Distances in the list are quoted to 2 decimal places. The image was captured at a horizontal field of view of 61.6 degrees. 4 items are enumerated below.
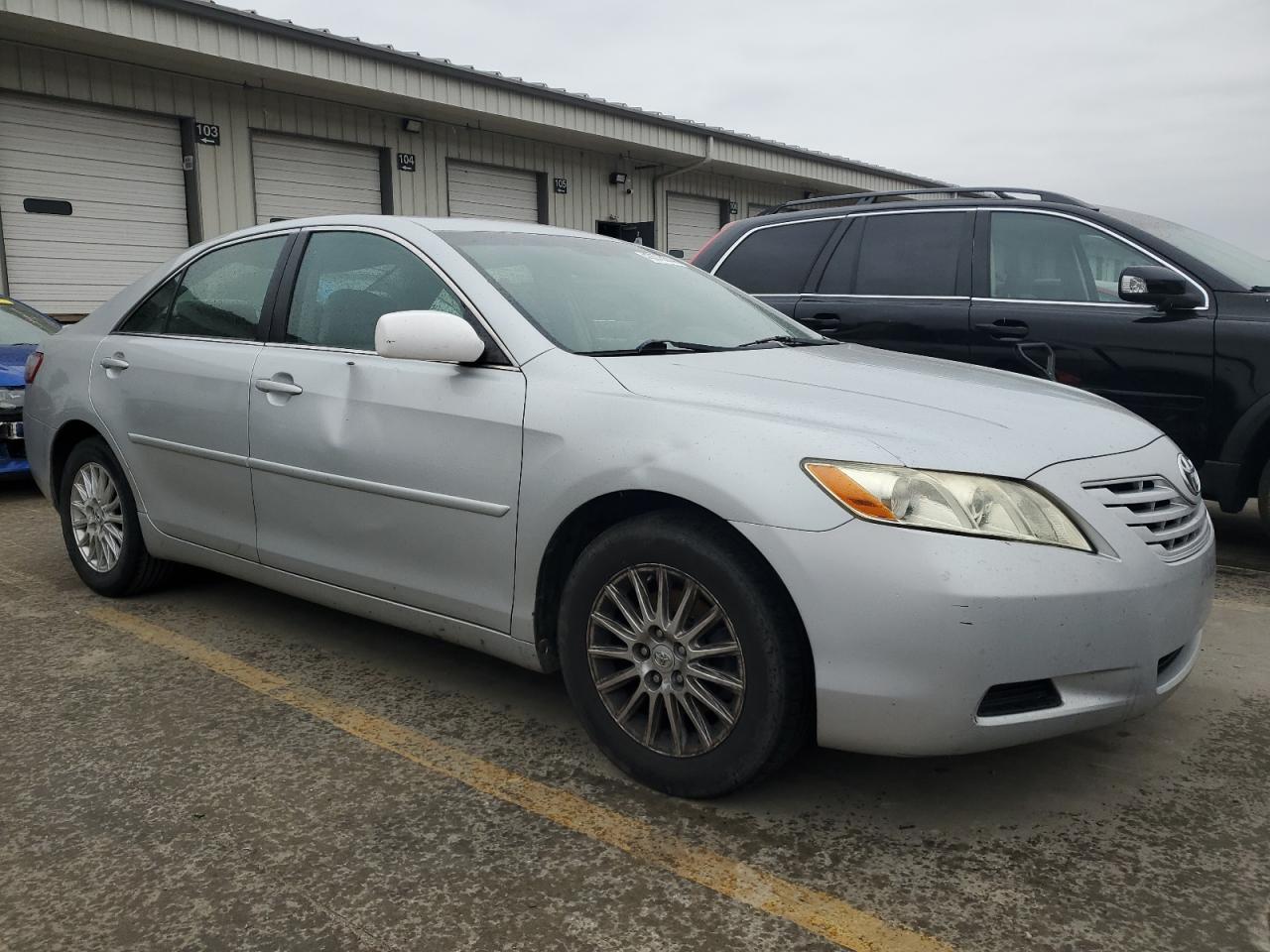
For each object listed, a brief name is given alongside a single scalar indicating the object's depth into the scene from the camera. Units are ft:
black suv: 16.30
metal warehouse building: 33.60
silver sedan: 7.64
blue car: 22.65
